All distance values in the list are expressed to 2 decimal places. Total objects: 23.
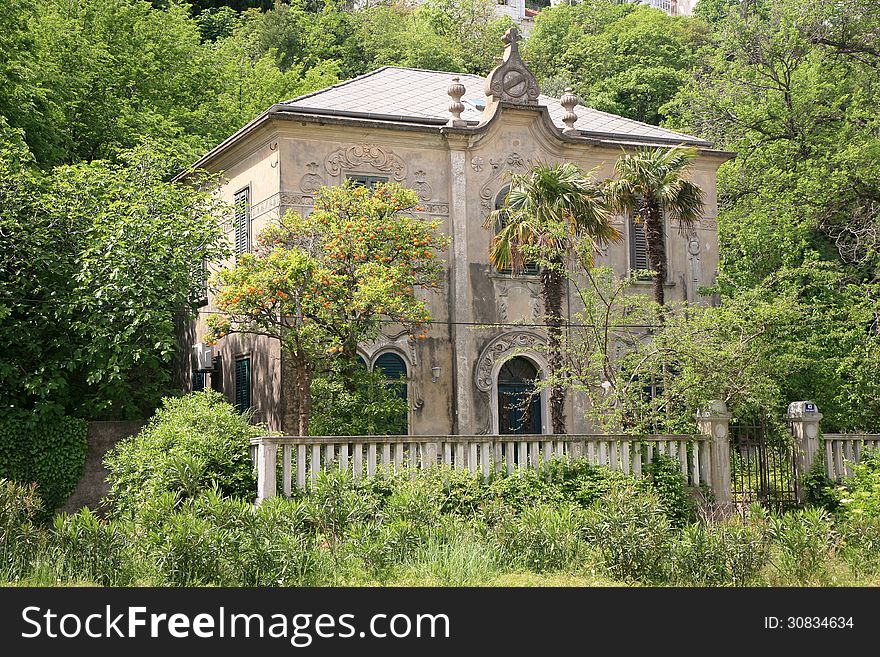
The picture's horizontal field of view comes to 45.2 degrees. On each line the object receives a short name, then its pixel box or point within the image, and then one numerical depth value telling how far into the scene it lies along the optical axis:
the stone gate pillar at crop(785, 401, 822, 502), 19.88
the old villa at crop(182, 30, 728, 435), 24.11
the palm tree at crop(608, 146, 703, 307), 23.78
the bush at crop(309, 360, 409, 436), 20.58
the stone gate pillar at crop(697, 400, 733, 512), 19.08
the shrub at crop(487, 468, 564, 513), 16.58
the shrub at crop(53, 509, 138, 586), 12.24
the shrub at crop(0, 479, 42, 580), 12.45
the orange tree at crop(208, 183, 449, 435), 20.38
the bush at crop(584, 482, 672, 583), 12.55
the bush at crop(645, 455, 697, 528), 18.20
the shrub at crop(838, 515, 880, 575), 13.86
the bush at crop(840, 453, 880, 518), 17.09
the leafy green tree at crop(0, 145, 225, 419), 21.37
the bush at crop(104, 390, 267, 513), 16.22
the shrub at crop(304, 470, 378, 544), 14.18
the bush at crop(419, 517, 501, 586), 12.52
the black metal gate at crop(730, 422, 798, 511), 19.55
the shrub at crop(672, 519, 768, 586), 12.46
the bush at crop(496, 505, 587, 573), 13.36
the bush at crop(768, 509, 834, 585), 12.86
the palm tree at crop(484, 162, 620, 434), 21.94
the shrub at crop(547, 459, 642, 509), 17.33
